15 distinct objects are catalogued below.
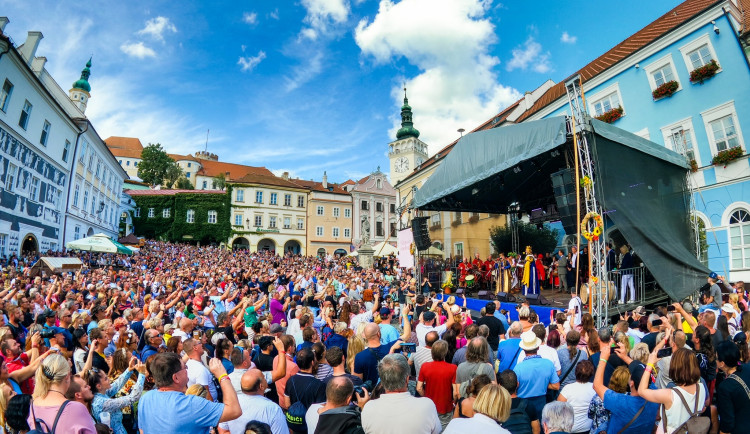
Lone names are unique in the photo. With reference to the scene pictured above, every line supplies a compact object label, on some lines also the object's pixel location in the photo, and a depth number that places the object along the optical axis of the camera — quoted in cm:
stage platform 1023
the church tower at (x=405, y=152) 5047
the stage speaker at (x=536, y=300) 1191
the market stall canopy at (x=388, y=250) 3106
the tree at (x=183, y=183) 6739
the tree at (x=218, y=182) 7356
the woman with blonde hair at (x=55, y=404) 261
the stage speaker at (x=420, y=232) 1669
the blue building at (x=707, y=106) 1348
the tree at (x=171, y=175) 6519
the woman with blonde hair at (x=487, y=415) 252
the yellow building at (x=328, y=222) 5194
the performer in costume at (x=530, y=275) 1466
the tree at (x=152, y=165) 6275
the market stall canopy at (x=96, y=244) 1764
